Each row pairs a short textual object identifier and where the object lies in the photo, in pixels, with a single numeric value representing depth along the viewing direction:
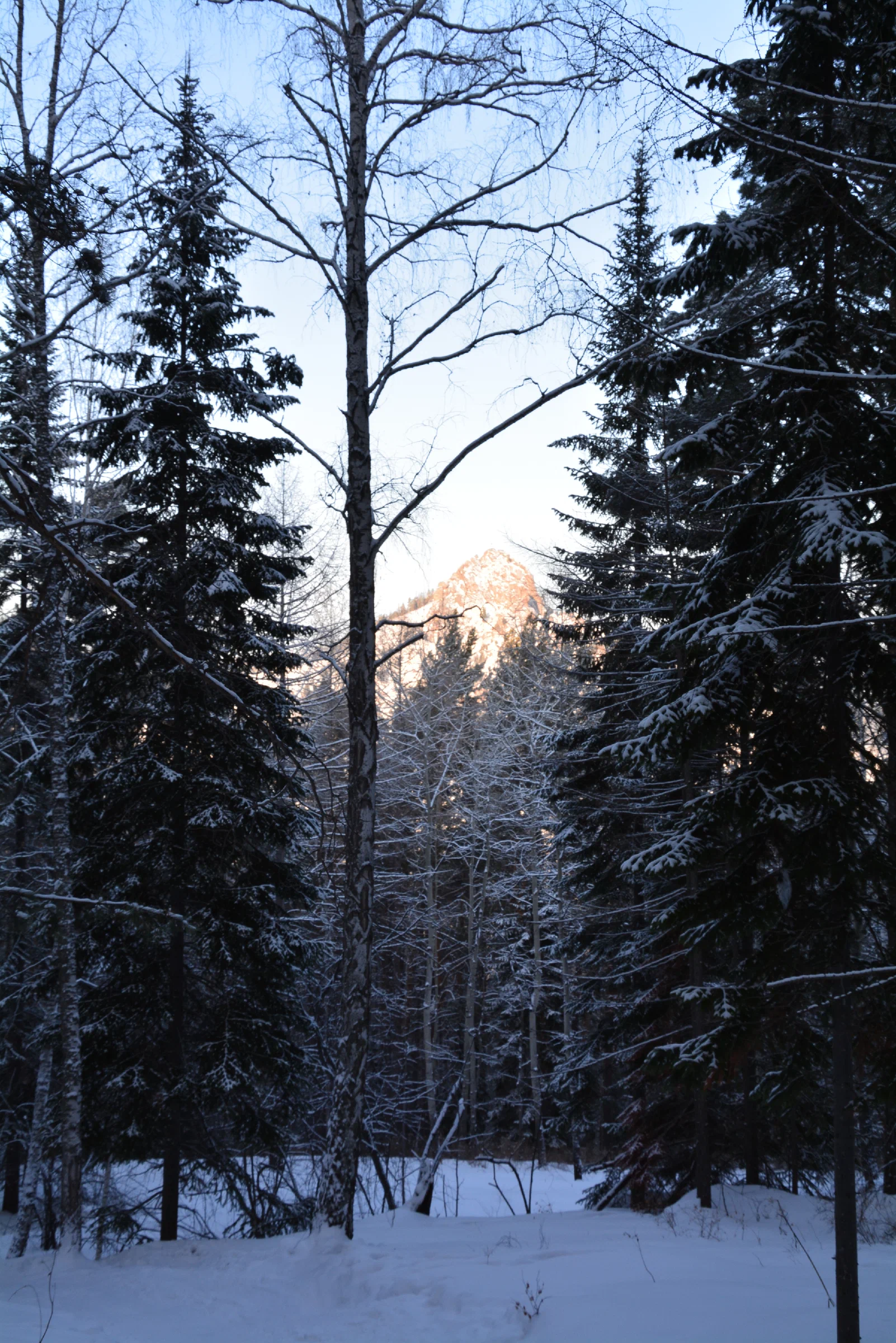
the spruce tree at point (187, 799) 10.11
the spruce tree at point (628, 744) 11.80
